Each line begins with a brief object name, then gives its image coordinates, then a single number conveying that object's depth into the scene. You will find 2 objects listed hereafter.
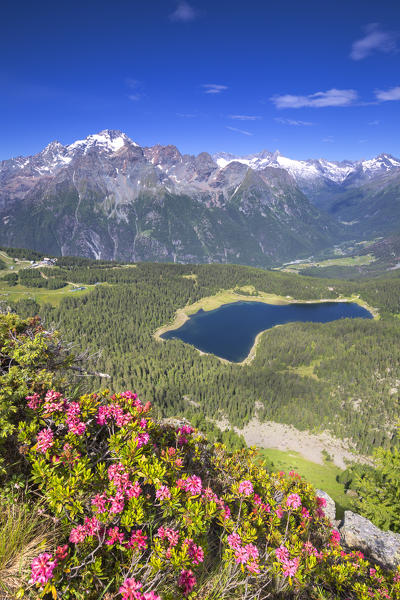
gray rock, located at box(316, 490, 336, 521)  28.04
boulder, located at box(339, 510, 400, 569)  18.56
